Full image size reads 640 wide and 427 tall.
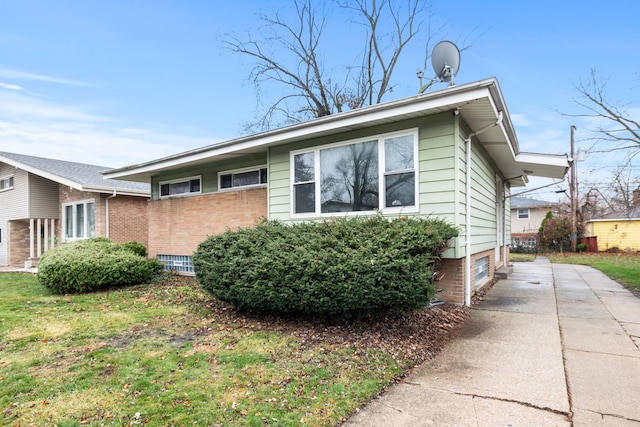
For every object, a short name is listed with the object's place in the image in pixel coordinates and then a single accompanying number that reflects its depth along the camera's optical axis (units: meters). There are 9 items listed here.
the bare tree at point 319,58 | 18.98
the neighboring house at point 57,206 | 14.25
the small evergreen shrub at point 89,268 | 8.34
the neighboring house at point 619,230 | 22.48
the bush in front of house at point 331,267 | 4.50
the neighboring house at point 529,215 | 30.06
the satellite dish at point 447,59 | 7.83
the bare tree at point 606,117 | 12.86
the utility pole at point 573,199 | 22.83
